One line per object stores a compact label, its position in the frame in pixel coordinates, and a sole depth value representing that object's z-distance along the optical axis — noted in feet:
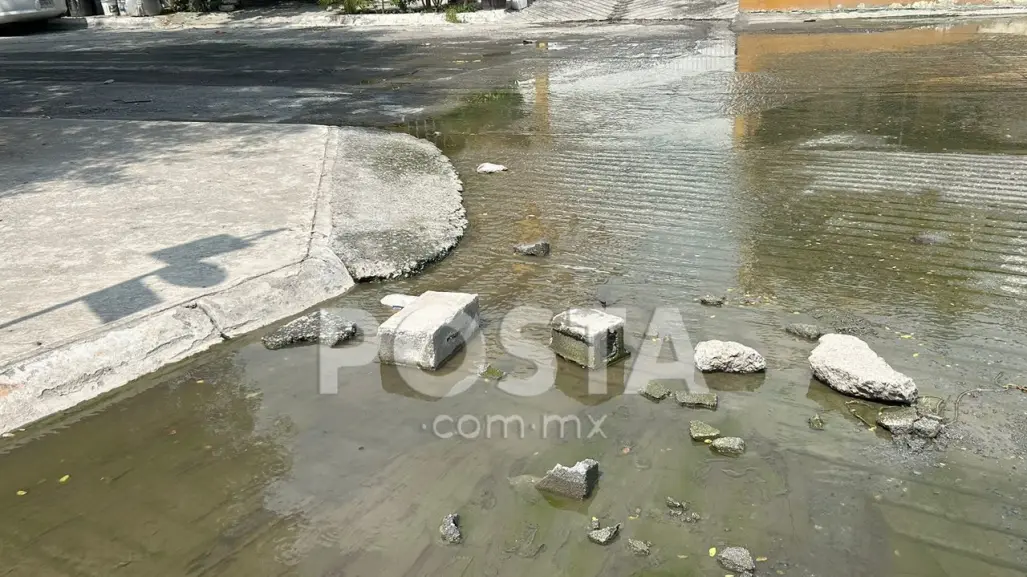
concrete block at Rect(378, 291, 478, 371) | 13.55
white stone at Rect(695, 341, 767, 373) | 12.91
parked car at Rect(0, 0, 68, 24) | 71.18
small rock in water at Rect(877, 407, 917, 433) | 11.23
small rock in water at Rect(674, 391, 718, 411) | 12.20
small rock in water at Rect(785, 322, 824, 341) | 13.87
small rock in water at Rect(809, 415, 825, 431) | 11.55
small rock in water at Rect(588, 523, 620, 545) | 9.57
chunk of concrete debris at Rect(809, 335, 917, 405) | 11.78
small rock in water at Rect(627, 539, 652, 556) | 9.41
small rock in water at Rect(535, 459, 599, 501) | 10.25
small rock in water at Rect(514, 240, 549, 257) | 17.99
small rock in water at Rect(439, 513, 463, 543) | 9.70
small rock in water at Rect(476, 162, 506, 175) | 24.66
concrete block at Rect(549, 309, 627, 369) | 13.23
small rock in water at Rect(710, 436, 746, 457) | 11.09
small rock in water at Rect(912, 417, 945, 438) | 11.12
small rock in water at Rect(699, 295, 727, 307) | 15.24
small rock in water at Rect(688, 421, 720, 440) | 11.39
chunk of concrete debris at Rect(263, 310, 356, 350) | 14.64
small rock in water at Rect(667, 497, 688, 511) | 10.07
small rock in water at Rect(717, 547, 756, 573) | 9.07
